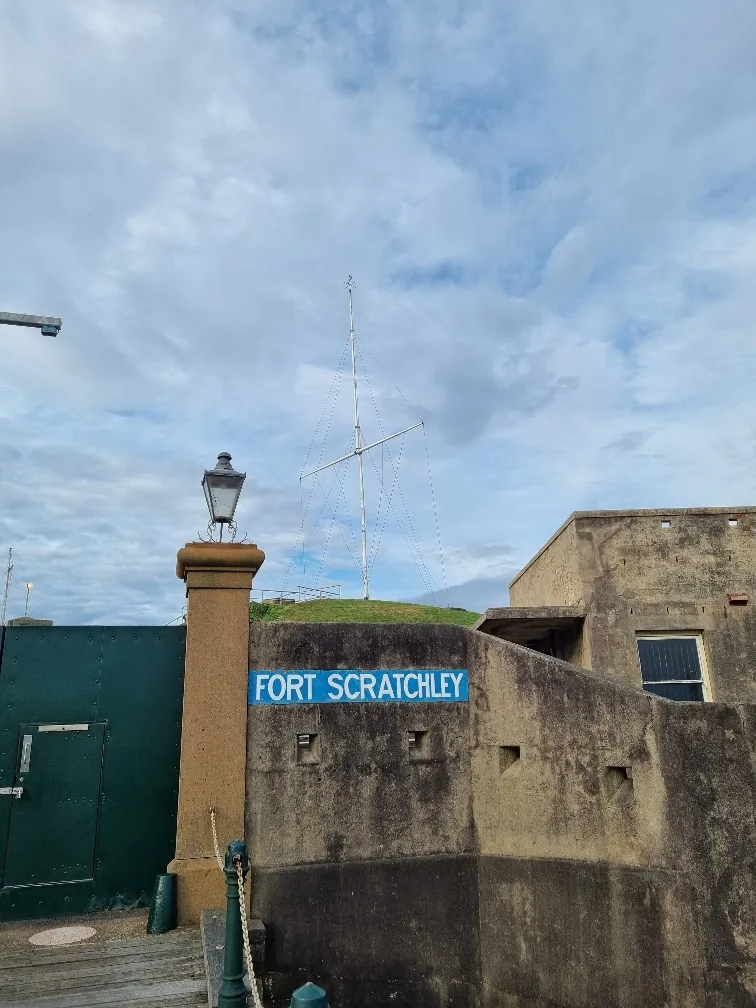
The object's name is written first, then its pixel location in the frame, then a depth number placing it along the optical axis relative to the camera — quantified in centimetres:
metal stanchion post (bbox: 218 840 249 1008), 486
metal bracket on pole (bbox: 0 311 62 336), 895
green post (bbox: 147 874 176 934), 665
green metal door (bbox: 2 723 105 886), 712
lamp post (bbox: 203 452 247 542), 778
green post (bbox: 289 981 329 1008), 342
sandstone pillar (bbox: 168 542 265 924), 703
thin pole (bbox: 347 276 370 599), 2965
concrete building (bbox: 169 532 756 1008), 734
